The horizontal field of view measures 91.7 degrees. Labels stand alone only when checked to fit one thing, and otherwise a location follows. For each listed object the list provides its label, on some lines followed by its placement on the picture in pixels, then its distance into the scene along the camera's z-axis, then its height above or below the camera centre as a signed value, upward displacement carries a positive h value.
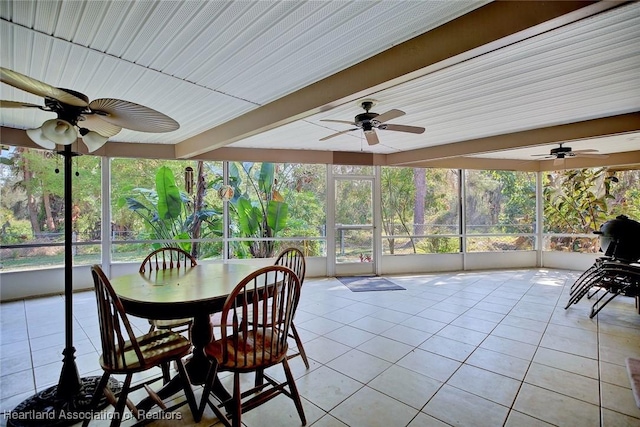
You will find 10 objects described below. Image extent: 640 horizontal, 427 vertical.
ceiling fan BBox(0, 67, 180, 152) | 1.70 +0.64
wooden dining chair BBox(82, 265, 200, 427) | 1.71 -0.85
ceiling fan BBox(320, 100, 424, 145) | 3.07 +0.90
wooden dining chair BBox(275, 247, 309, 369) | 2.63 -0.49
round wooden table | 1.82 -0.52
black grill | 4.28 -0.41
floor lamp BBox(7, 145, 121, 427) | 1.95 -1.25
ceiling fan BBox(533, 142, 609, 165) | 4.73 +0.89
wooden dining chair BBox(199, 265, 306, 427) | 1.79 -0.86
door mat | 5.27 -1.30
